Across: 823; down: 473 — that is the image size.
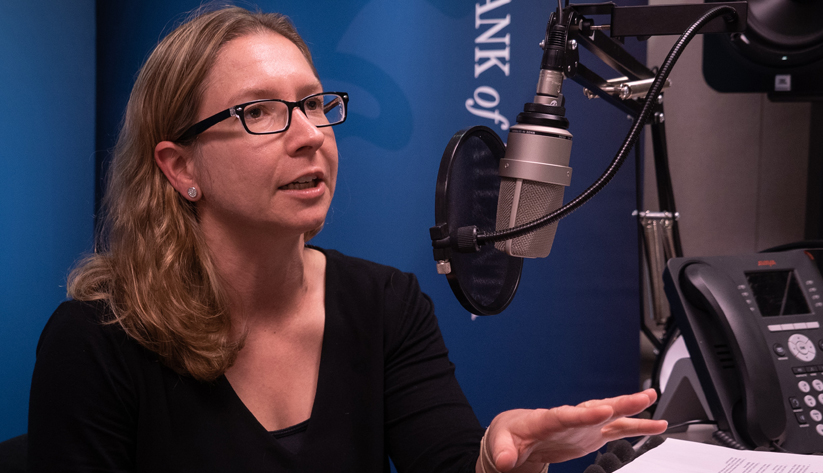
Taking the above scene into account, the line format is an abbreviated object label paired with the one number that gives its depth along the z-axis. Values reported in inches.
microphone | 25.1
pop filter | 25.5
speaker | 59.1
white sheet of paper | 30.9
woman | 36.6
